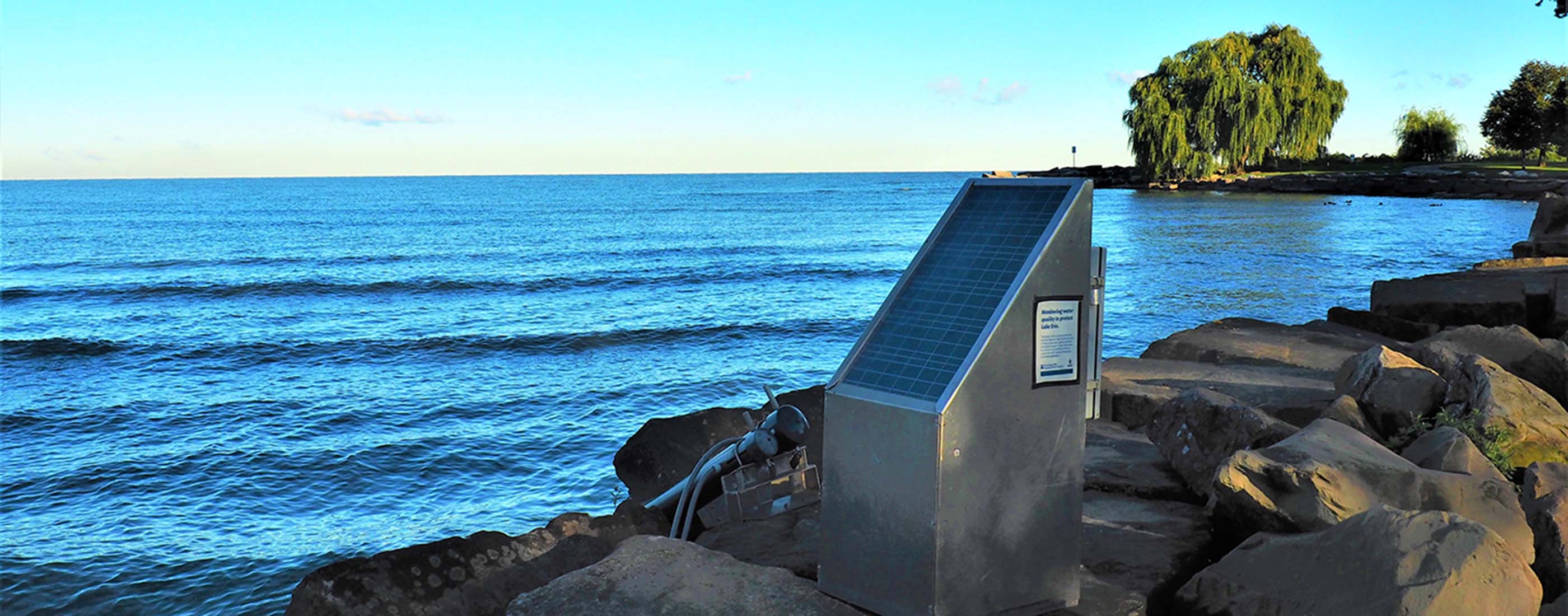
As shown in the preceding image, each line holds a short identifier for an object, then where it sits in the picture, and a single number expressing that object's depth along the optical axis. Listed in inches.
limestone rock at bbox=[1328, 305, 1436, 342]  439.8
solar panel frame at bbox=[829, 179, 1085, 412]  137.8
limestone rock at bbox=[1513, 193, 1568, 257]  732.0
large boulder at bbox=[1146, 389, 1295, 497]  210.7
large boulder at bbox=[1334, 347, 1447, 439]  239.1
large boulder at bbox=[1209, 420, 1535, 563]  171.5
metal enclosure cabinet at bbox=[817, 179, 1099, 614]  139.7
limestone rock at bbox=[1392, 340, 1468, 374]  259.0
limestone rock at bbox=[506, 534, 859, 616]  150.9
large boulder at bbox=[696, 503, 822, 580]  181.3
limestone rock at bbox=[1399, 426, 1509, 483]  189.6
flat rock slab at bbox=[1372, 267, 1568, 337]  445.7
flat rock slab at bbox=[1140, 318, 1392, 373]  358.6
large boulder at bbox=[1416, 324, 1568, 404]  285.7
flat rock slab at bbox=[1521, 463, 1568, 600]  171.5
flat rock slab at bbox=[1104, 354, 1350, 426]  279.9
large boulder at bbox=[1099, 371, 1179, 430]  278.8
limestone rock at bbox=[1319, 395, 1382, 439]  231.0
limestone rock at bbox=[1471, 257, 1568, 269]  608.4
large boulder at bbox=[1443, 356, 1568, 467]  221.8
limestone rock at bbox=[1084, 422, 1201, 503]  212.1
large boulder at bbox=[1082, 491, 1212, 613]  168.6
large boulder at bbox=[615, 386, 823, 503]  326.0
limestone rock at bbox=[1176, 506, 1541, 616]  138.3
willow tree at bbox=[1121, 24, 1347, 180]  2608.3
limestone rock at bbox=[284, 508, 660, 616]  182.9
